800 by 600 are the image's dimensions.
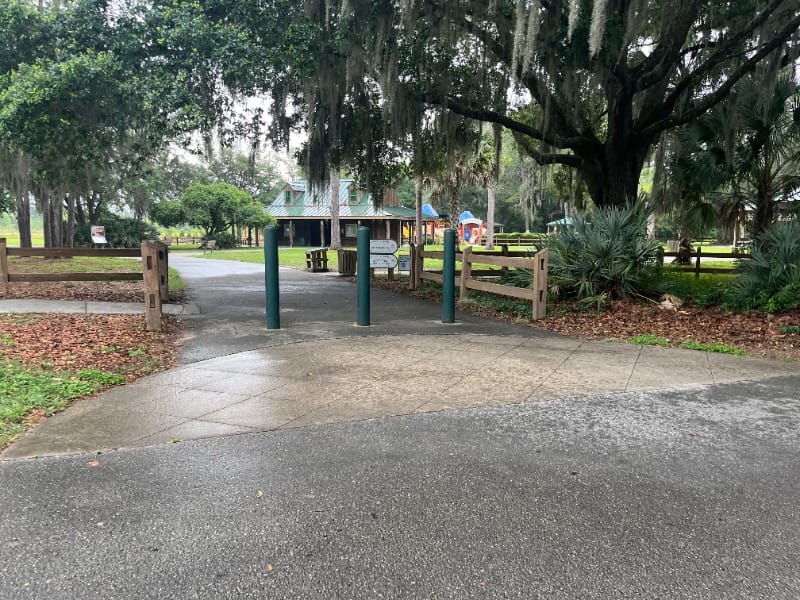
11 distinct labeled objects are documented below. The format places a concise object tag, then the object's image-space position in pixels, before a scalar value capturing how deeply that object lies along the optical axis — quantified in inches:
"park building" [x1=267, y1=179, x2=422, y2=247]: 1815.9
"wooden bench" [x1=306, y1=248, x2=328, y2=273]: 846.5
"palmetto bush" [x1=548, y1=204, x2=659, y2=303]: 406.0
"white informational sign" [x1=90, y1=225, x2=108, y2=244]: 1242.6
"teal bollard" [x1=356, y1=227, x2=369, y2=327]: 352.8
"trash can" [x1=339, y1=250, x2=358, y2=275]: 762.8
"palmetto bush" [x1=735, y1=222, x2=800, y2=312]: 350.6
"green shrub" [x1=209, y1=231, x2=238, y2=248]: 1833.2
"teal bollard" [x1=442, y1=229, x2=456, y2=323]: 371.9
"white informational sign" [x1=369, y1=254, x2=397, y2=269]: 374.0
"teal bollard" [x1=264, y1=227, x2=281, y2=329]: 335.0
